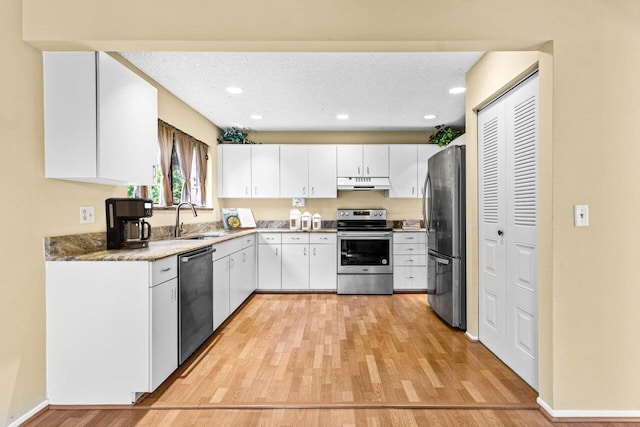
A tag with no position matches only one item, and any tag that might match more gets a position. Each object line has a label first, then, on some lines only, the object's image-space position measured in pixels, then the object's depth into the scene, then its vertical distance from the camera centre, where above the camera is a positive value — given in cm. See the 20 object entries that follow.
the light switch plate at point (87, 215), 242 -2
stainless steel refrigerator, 337 -26
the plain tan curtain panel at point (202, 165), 464 +64
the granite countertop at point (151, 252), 212 -27
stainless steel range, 493 -72
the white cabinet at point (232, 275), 336 -72
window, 359 +50
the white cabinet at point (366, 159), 530 +79
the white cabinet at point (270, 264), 502 -76
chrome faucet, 356 -16
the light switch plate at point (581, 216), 194 -4
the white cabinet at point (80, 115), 210 +61
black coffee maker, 254 -6
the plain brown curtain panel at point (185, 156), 404 +67
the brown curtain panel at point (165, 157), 361 +58
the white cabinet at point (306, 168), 531 +66
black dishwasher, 256 -71
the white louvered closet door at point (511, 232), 229 -16
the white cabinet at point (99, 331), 210 -72
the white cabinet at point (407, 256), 496 -66
